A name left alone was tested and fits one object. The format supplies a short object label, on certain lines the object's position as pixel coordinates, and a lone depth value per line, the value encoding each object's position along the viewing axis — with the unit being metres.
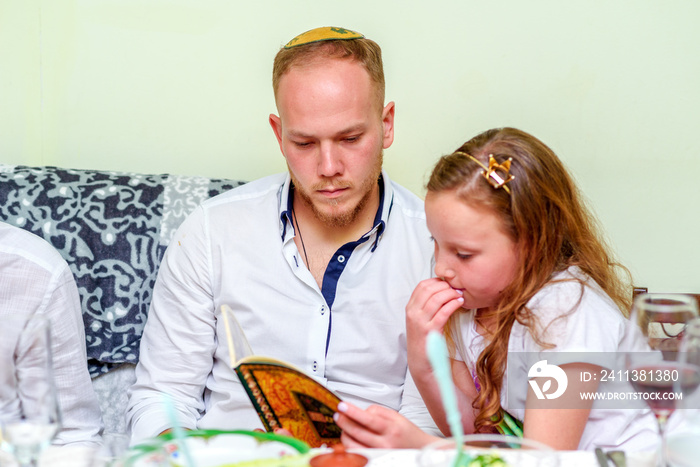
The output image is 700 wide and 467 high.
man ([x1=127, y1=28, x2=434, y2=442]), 1.77
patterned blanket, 1.93
